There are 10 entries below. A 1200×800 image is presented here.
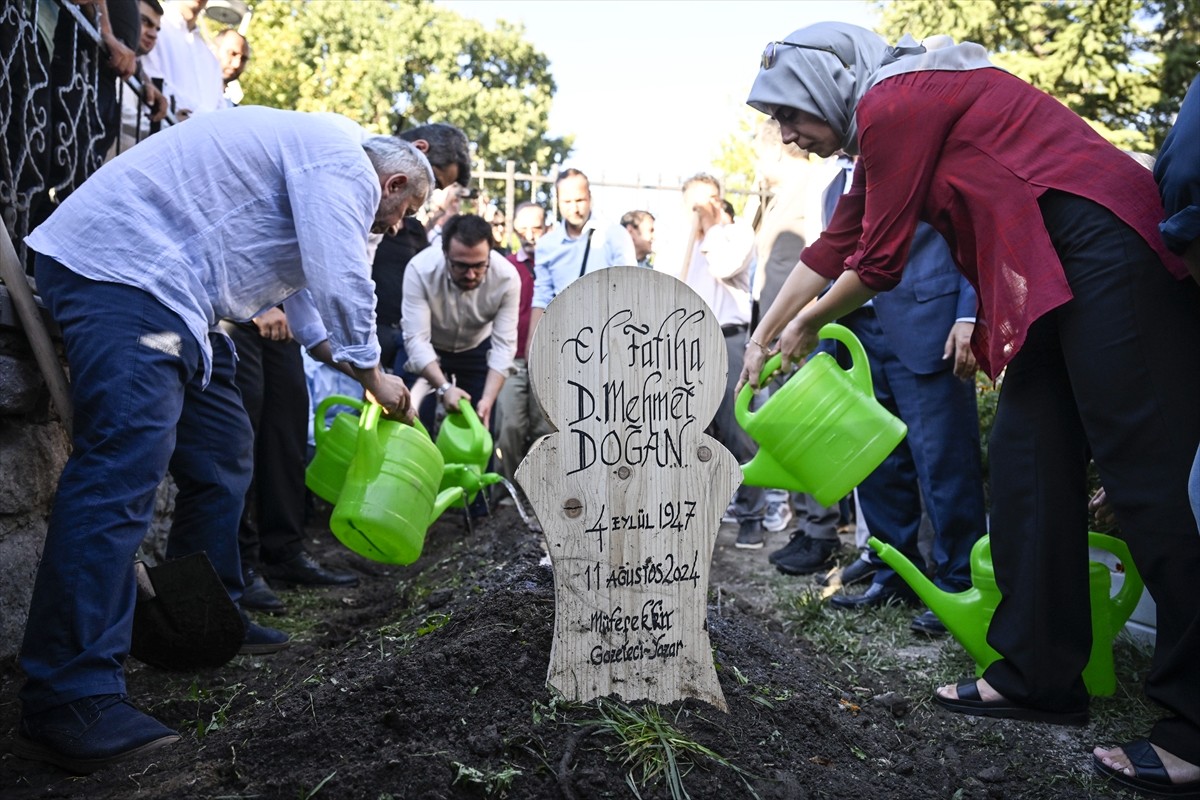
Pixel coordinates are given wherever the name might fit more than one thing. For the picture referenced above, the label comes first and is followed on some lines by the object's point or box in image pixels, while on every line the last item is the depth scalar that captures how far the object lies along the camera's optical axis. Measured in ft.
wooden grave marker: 6.70
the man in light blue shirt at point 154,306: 6.97
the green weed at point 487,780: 5.50
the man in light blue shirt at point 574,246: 20.45
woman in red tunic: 6.98
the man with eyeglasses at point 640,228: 27.32
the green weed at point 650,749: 5.88
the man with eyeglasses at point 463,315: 17.51
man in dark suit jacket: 11.23
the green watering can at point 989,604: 8.52
